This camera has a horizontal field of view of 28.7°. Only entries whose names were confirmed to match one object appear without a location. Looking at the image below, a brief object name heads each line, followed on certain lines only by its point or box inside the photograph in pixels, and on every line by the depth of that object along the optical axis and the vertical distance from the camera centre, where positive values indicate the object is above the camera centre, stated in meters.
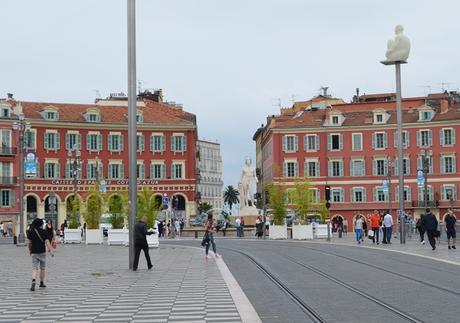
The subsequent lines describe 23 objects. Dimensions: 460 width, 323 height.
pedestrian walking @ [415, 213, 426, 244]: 41.39 -0.67
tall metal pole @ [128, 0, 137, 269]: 25.39 +3.20
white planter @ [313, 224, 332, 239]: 56.49 -0.61
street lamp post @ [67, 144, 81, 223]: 92.66 +7.14
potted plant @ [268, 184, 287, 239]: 58.09 +0.46
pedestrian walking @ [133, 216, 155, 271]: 25.58 -0.45
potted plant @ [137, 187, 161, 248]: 48.00 +0.92
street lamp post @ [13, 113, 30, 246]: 50.19 +4.62
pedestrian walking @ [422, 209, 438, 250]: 35.66 -0.22
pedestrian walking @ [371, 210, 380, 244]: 44.22 -0.20
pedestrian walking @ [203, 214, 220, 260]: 32.31 -0.36
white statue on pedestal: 66.19 +3.28
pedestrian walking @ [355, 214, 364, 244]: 45.94 -0.43
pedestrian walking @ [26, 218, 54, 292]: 19.89 -0.36
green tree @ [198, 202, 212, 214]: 156.68 +2.99
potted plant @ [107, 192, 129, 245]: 50.91 +0.21
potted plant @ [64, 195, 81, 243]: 55.97 -0.18
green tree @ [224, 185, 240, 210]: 196.12 +5.81
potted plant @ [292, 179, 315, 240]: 55.62 +0.76
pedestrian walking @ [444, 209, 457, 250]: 35.56 -0.31
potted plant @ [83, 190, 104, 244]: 54.69 +0.25
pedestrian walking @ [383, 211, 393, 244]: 43.22 -0.23
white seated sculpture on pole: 43.41 +8.26
